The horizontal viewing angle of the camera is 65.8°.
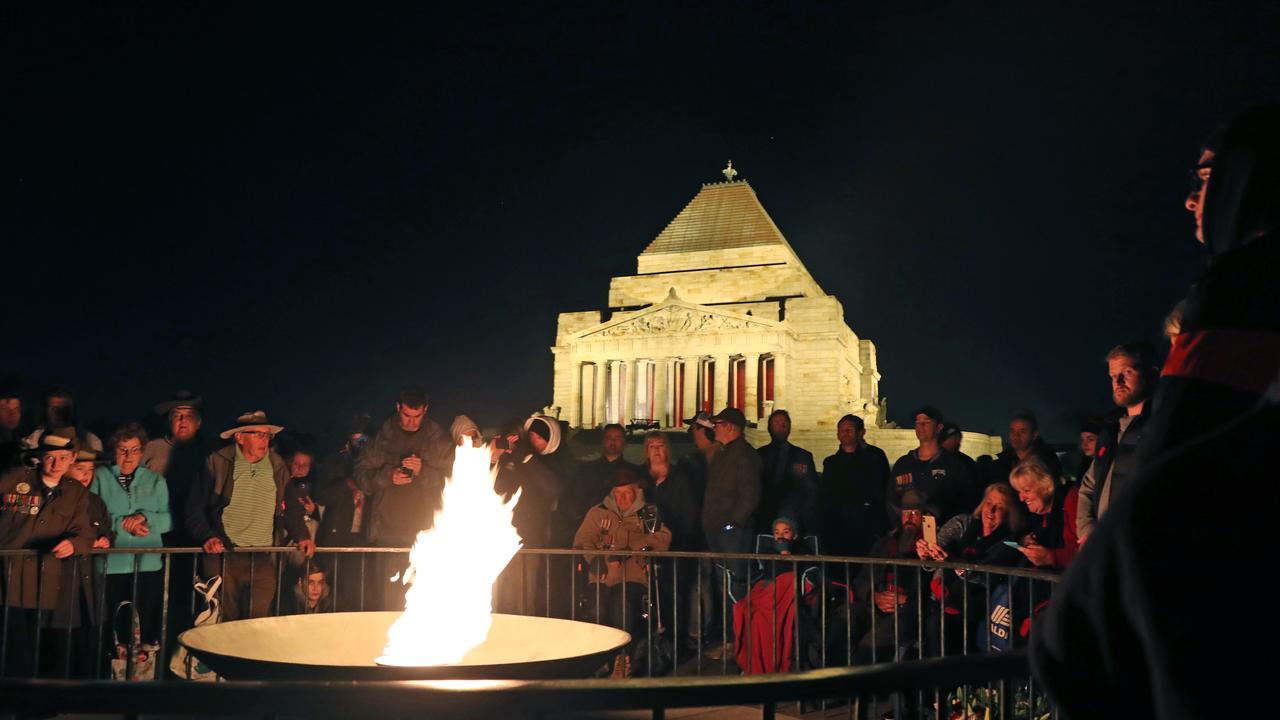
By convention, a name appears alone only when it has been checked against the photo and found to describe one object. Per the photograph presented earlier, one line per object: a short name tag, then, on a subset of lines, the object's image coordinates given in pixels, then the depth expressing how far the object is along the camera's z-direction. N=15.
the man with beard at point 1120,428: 5.82
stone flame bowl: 4.28
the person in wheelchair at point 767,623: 8.16
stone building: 47.19
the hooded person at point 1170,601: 1.04
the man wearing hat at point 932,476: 8.80
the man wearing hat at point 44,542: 7.03
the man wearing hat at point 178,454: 9.72
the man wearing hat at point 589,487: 10.68
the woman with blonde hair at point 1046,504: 7.24
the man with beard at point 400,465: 8.99
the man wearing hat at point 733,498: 9.82
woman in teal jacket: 8.17
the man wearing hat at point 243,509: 8.60
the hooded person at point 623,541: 9.18
